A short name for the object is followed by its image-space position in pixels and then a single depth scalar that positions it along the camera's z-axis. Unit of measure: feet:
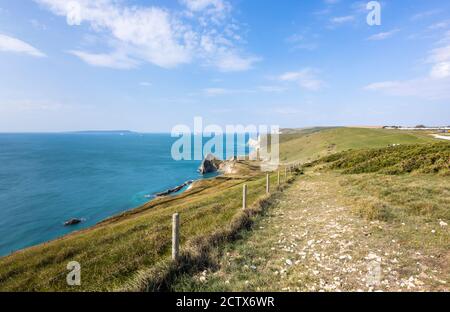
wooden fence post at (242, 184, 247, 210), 47.68
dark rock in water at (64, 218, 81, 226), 145.69
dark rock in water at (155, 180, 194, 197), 222.09
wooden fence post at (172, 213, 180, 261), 26.66
